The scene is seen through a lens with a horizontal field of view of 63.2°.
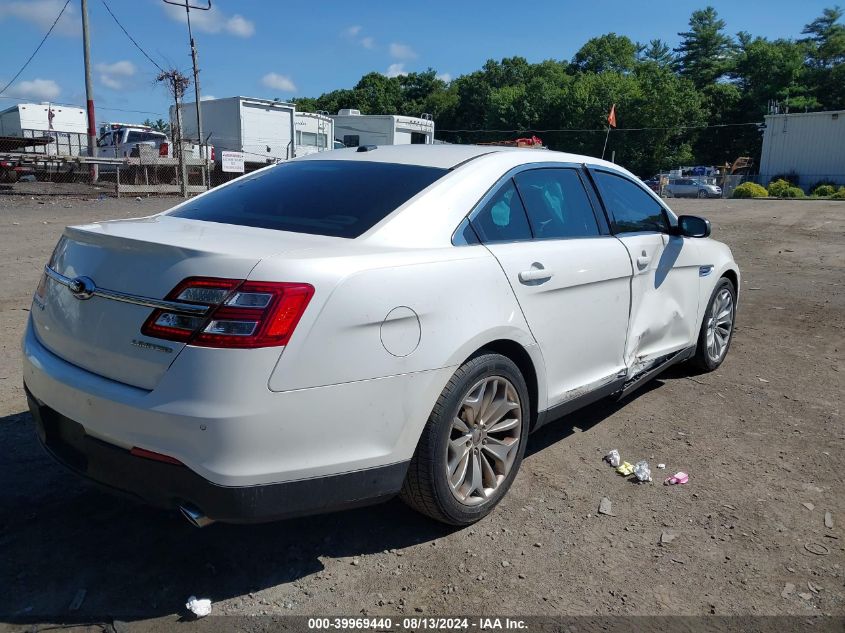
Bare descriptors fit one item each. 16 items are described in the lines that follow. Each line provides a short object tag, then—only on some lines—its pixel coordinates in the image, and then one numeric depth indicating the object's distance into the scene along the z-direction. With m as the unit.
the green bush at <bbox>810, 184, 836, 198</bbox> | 35.78
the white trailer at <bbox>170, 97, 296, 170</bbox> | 29.70
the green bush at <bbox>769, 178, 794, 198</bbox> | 35.47
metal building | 45.44
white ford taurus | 2.29
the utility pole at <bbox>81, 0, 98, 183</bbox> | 23.47
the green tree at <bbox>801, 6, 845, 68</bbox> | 70.62
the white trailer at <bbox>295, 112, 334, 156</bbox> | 33.34
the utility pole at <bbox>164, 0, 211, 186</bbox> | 25.04
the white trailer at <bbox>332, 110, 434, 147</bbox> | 35.28
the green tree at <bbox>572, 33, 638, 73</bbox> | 92.19
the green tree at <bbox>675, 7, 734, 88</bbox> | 81.12
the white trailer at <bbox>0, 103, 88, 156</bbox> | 35.29
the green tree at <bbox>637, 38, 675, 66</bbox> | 92.01
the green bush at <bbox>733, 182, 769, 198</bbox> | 34.59
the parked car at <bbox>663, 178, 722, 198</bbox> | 42.16
